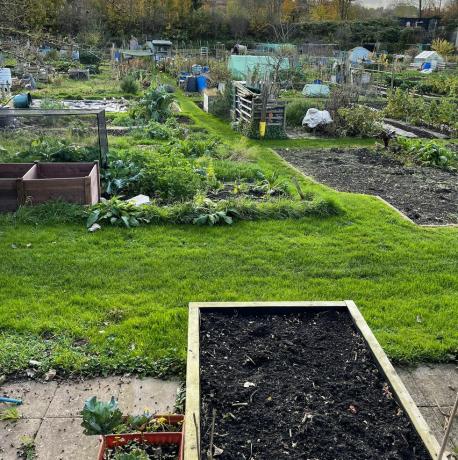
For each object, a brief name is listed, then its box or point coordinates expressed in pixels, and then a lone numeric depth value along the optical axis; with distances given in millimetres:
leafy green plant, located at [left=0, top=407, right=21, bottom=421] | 3715
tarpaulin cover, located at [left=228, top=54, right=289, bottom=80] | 26859
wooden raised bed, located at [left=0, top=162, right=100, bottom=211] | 7586
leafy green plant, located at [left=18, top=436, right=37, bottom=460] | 3385
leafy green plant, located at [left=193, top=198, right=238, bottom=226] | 7559
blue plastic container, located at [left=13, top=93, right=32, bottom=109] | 17266
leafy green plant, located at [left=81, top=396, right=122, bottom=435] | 2812
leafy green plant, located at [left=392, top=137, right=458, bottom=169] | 12141
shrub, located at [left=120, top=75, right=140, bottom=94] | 23706
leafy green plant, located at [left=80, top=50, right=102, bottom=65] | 37094
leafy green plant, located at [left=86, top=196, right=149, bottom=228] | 7406
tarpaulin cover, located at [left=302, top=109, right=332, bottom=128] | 16094
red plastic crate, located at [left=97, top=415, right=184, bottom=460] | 3137
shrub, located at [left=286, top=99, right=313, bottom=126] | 17438
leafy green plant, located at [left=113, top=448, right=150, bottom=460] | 2664
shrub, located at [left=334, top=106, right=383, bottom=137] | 15500
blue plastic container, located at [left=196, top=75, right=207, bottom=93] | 25900
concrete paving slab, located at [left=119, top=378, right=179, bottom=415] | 3852
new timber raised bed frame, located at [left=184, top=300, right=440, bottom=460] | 2691
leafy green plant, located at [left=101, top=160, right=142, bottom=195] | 8695
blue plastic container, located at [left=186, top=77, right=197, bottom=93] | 26281
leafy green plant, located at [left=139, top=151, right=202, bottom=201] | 8555
